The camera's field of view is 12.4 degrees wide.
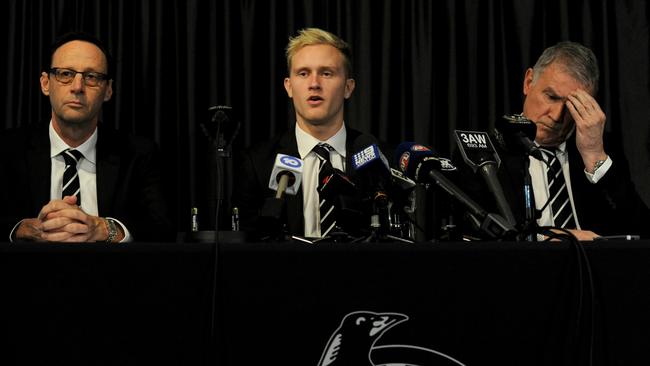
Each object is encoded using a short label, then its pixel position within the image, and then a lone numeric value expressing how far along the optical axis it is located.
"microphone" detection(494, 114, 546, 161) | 6.48
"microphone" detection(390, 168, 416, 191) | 6.47
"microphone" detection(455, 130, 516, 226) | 6.34
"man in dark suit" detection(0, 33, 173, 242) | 6.92
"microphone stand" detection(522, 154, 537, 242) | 6.43
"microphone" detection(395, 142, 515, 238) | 6.30
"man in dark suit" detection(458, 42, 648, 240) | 6.91
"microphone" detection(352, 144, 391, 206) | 6.39
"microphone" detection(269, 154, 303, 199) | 6.39
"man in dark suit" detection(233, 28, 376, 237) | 7.02
